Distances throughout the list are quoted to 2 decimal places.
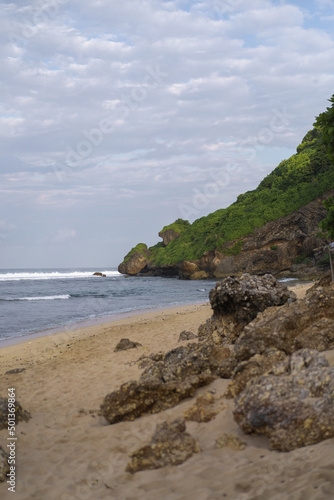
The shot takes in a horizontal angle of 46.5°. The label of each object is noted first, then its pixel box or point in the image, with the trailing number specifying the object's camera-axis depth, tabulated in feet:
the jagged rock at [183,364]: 22.62
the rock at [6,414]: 19.89
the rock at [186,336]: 39.26
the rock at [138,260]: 276.62
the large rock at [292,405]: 13.03
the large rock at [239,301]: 33.17
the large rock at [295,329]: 21.47
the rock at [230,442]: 14.23
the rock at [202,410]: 17.41
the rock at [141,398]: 19.60
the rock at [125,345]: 40.11
